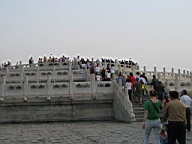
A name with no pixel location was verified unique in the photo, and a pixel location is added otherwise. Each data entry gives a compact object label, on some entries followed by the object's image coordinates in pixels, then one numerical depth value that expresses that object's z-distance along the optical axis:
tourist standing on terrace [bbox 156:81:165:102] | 16.09
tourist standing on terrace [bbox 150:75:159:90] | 18.90
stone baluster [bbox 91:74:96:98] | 18.34
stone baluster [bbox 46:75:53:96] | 18.10
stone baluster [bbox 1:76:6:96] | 17.99
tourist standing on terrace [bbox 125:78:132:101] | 17.94
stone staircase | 15.81
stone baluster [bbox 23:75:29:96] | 18.02
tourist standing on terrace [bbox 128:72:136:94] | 19.38
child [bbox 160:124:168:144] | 7.79
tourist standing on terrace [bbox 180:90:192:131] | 11.50
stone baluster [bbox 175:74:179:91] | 19.97
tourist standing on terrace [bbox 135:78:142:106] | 17.40
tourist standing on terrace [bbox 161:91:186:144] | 7.47
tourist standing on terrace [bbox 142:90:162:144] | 8.16
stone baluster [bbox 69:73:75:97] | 18.19
